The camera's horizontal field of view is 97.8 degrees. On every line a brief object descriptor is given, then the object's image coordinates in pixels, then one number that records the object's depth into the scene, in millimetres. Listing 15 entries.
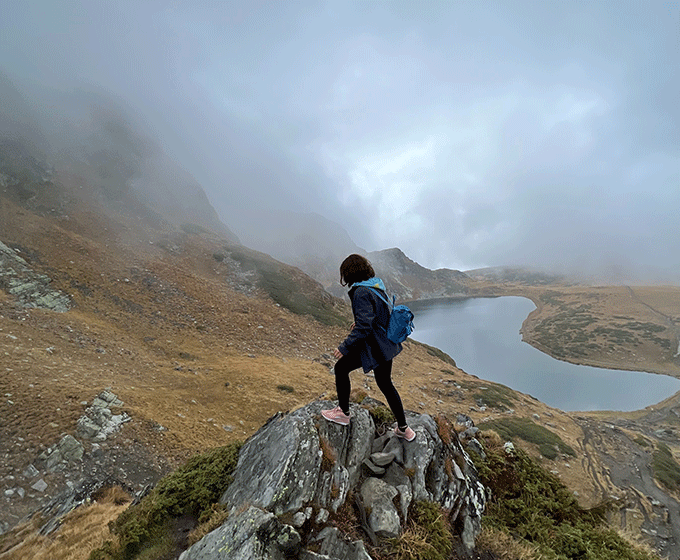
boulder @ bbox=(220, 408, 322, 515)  4641
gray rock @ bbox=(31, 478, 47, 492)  8727
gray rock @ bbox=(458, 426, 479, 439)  7485
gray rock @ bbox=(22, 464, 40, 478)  8961
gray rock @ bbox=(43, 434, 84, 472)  9516
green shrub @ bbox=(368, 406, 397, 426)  6848
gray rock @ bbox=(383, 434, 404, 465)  5797
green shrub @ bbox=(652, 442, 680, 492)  18797
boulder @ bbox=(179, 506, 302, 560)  3785
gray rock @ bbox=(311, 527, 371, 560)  4023
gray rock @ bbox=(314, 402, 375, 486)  5555
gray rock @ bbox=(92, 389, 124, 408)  12227
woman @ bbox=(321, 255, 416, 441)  4973
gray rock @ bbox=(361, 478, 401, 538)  4531
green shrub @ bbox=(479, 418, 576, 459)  19875
